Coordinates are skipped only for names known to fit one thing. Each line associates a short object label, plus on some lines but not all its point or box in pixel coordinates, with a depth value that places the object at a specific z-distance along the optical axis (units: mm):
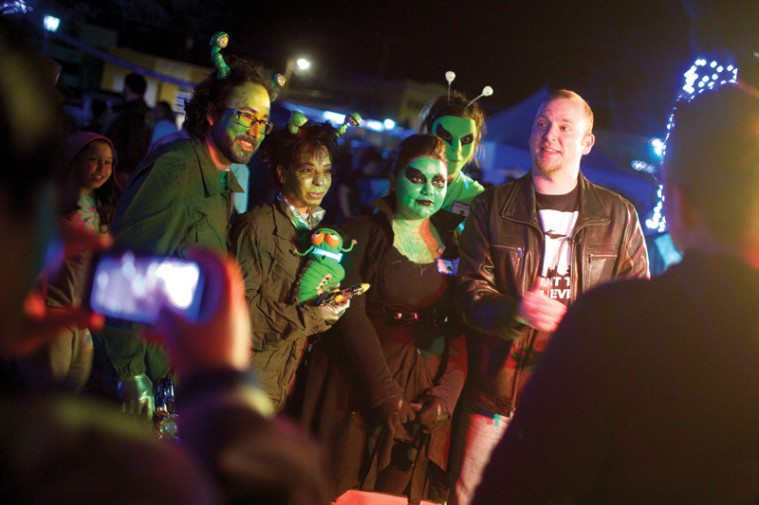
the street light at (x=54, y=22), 9441
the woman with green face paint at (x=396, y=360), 3877
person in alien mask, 4852
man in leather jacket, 3549
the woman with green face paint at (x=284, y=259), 3742
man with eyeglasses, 3162
